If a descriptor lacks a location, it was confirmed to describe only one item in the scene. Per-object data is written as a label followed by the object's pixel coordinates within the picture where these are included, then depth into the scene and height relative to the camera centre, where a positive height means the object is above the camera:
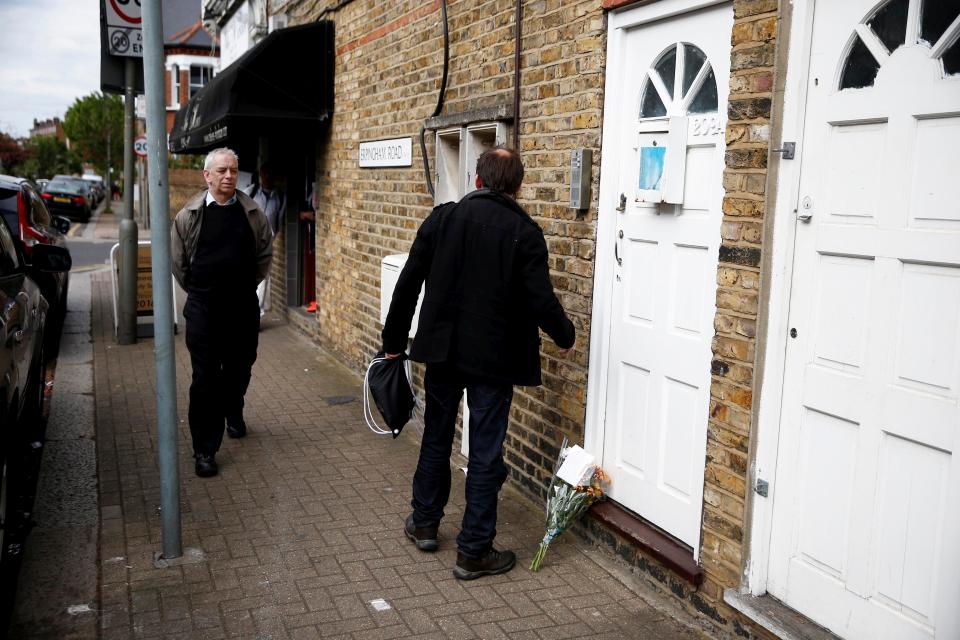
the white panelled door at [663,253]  3.95 -0.26
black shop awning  8.94 +0.96
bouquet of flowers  4.51 -1.48
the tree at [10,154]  74.31 +1.76
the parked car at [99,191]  53.41 -0.77
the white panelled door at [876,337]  2.90 -0.45
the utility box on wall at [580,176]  4.66 +0.09
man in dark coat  4.12 -0.57
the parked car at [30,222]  9.40 -0.49
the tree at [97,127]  54.81 +3.03
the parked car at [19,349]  4.07 -0.89
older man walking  5.69 -0.59
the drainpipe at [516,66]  5.35 +0.74
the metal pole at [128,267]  9.67 -0.93
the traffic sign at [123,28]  9.23 +1.52
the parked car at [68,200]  36.28 -0.90
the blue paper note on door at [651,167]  4.15 +0.13
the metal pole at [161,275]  4.06 -0.44
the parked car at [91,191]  43.53 -0.66
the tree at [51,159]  72.25 +1.44
